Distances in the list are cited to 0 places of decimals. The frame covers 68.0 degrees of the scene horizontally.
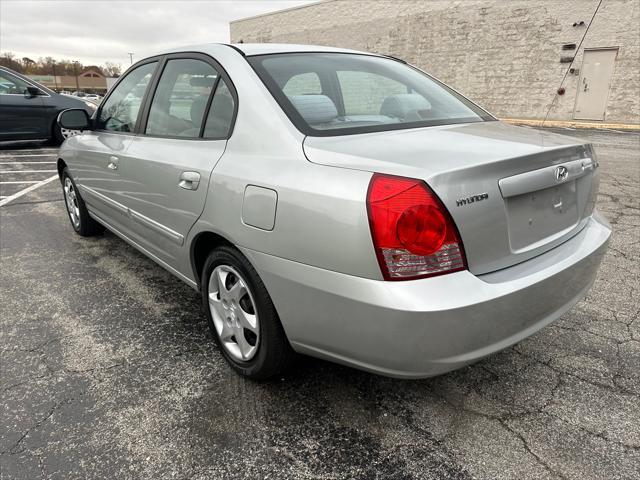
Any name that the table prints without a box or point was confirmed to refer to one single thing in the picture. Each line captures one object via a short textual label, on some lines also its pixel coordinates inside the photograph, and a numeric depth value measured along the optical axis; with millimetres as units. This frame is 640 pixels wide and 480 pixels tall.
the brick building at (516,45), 17281
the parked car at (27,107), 9484
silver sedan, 1600
